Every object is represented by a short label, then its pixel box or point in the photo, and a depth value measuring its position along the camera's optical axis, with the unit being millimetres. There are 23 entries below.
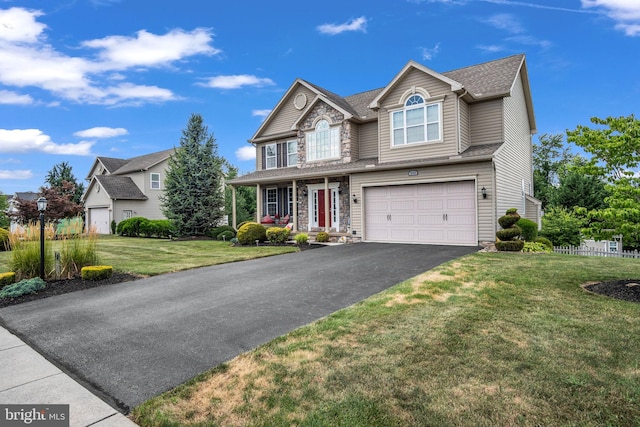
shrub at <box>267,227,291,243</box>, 15422
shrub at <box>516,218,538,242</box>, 12586
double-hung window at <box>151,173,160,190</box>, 29219
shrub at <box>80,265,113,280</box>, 7664
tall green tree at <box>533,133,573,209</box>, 33156
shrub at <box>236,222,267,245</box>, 15766
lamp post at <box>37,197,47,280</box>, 7409
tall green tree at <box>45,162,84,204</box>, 36094
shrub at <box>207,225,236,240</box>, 19575
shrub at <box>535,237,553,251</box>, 12812
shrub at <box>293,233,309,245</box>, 14750
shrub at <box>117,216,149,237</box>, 23552
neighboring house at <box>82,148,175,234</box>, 27406
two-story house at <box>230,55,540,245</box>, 12633
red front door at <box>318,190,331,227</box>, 17547
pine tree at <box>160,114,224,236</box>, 20391
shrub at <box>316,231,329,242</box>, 15211
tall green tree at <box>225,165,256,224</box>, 25811
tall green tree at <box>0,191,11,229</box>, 25422
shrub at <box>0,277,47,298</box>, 6492
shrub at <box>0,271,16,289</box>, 7102
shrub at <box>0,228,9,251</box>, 15055
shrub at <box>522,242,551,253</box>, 11315
